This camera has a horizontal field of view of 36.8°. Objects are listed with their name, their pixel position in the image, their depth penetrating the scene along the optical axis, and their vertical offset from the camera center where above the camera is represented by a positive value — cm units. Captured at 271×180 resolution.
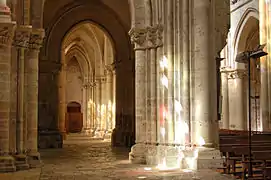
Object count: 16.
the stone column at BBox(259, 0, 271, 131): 1812 +172
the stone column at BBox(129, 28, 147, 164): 1274 +67
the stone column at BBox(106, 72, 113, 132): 2542 +84
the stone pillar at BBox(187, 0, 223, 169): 1065 +66
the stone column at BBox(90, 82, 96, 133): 3116 +31
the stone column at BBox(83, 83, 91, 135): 3344 -4
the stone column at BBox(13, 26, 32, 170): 1109 +69
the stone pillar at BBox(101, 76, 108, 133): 2729 +37
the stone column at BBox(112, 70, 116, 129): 2504 +17
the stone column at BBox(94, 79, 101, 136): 2879 +47
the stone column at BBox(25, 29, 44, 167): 1191 +44
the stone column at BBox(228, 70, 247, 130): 2462 +58
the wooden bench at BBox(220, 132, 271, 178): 856 -95
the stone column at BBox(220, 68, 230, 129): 2554 +60
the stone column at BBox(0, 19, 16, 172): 1018 +28
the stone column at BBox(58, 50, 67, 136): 2089 +52
